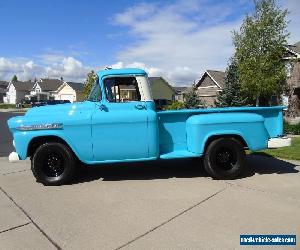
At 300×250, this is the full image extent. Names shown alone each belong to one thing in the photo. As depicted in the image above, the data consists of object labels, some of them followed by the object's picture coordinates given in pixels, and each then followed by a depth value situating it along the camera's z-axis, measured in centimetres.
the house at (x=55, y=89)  6605
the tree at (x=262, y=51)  2092
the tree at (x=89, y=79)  4397
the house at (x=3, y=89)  11460
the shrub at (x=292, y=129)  1589
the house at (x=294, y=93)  2619
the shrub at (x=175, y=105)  2327
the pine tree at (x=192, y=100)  2637
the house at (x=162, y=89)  6389
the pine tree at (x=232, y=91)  2309
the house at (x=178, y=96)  8399
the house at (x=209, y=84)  3836
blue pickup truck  616
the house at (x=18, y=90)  9325
